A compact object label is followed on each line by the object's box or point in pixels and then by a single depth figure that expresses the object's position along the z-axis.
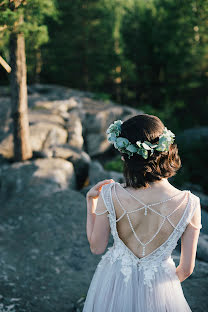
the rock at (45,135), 9.57
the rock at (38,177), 7.41
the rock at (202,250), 5.41
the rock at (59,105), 12.26
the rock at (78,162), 8.92
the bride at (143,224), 2.19
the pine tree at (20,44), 5.46
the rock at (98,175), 8.56
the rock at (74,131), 10.58
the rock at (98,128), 12.91
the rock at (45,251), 4.61
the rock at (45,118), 10.78
